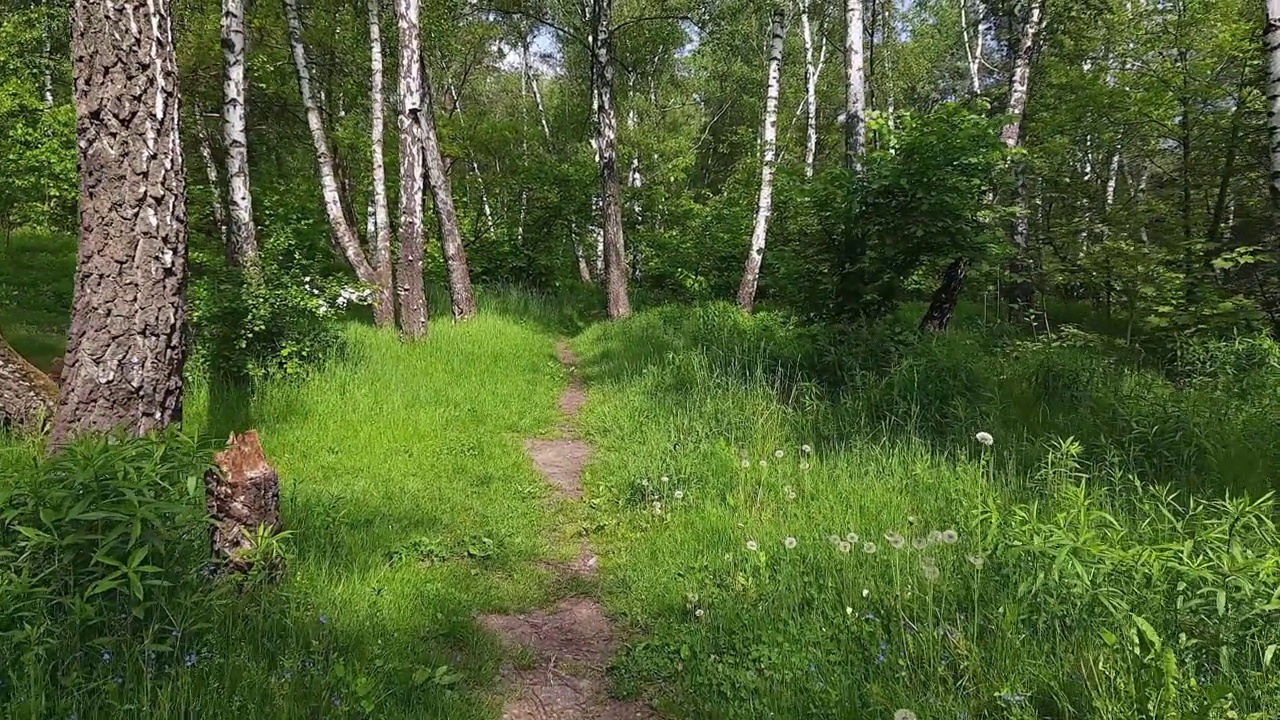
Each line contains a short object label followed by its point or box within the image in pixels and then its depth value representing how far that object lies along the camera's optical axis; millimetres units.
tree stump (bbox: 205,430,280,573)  2936
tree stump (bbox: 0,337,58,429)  4324
